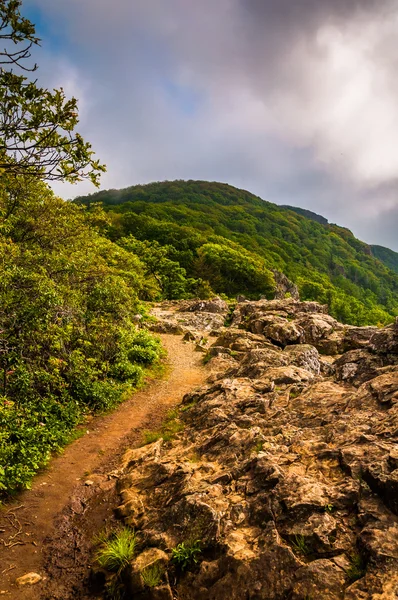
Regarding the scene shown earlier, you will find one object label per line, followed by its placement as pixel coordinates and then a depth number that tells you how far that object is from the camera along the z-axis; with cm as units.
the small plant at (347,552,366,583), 485
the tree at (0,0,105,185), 632
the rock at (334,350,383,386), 1310
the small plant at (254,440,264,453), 892
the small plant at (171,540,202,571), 613
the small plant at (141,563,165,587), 584
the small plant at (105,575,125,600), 598
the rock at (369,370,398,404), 943
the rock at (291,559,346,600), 475
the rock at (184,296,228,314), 4306
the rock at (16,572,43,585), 623
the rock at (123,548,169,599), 589
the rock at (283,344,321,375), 1891
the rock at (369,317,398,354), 1437
